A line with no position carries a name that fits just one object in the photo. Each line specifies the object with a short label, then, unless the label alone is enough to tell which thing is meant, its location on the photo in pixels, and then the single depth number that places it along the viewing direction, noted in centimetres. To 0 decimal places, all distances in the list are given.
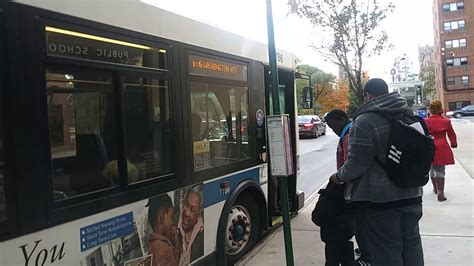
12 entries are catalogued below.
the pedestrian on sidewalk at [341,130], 417
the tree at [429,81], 8438
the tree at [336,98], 7112
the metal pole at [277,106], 384
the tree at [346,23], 1488
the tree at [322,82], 7812
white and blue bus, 273
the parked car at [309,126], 2859
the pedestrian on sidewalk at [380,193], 351
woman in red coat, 775
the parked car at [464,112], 5459
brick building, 6425
